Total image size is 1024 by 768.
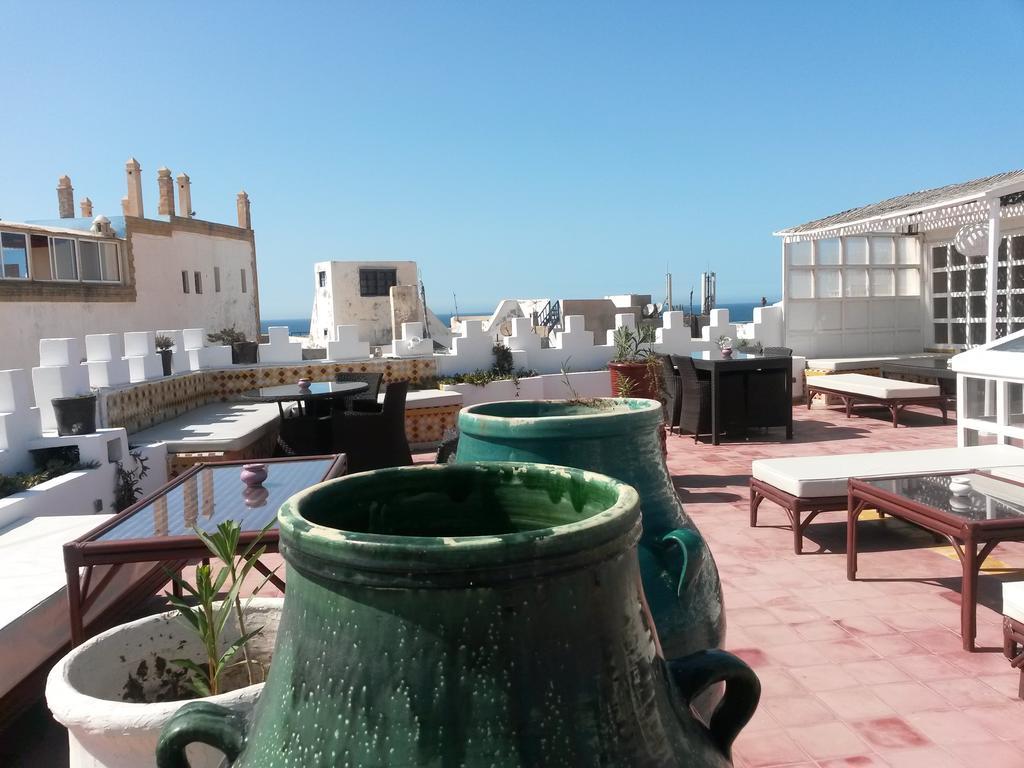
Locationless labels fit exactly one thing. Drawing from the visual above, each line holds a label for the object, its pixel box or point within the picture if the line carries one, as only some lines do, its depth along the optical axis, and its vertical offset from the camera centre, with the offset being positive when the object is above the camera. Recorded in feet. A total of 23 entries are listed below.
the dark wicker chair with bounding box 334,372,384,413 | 26.94 -2.08
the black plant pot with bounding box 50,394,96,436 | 20.93 -1.70
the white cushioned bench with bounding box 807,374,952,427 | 32.55 -3.23
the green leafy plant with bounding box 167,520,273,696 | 7.63 -2.61
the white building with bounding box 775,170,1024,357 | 40.37 +1.68
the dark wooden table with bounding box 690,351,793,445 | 31.07 -2.59
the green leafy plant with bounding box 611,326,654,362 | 37.69 -0.87
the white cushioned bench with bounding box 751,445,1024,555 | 17.60 -3.47
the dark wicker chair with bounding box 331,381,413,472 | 23.95 -2.88
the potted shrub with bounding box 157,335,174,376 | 33.01 -0.48
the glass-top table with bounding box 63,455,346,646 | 10.12 -2.45
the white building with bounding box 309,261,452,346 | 98.63 +5.23
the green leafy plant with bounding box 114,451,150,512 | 21.26 -3.66
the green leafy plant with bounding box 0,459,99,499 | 17.56 -2.89
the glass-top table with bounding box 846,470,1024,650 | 12.91 -3.45
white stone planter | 6.86 -3.16
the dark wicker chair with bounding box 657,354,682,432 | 33.60 -2.85
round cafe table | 24.99 -1.68
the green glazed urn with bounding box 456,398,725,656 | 6.17 -1.27
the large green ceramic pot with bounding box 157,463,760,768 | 3.00 -1.25
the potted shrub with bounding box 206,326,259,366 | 38.16 -0.49
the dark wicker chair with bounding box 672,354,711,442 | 31.82 -3.03
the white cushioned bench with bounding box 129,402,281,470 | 25.18 -2.97
